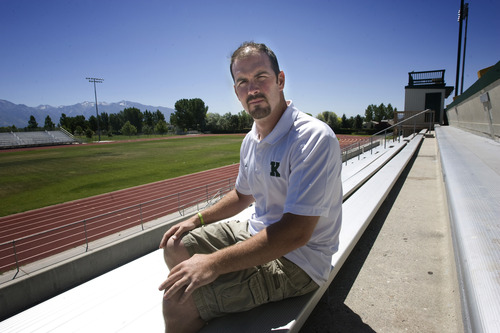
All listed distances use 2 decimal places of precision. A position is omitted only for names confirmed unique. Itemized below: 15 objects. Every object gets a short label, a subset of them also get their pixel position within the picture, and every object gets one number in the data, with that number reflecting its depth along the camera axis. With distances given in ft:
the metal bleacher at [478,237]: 3.21
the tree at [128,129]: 317.61
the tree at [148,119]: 412.98
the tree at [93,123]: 312.13
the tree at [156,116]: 401.90
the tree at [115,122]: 395.14
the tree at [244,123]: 271.08
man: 4.41
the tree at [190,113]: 331.57
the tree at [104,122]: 338.75
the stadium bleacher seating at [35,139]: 170.91
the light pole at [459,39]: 85.71
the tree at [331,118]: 217.17
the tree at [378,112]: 270.05
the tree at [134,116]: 401.90
